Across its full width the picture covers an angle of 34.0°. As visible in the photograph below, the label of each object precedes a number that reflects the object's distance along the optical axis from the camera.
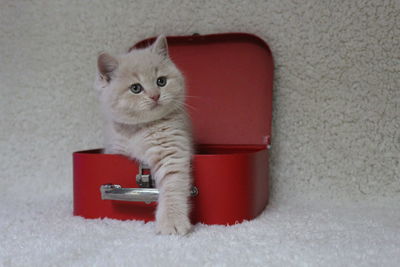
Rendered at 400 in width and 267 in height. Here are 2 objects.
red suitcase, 0.80
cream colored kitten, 0.71
